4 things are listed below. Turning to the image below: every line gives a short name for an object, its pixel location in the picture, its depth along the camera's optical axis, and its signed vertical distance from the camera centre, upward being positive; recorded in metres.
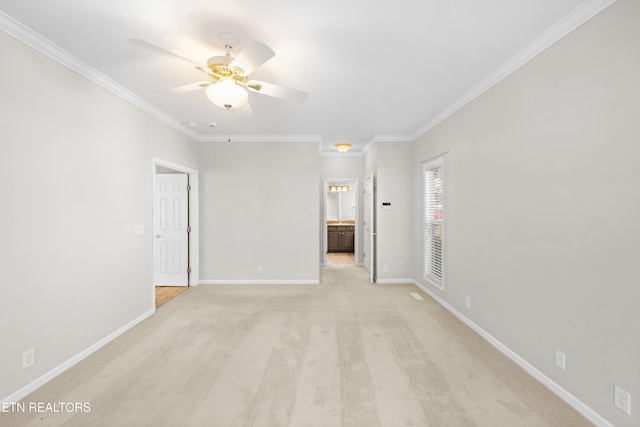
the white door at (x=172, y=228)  5.29 -0.28
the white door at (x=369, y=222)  5.60 -0.20
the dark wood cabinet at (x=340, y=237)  9.34 -0.76
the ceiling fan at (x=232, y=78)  2.01 +1.01
